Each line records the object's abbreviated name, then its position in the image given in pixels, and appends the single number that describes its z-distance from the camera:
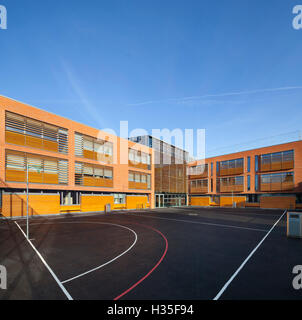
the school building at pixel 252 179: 39.22
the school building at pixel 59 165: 20.83
